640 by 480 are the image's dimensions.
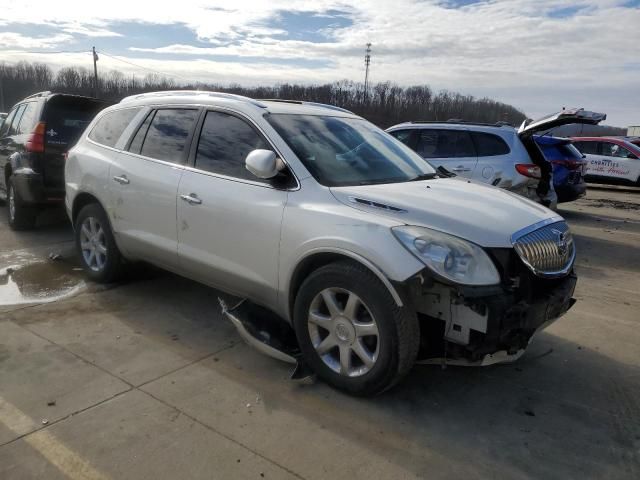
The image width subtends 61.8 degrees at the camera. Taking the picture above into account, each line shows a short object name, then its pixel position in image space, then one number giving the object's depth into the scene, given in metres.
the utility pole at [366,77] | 73.90
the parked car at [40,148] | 6.92
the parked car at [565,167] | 10.55
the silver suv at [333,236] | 2.96
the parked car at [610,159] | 17.02
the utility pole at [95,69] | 58.92
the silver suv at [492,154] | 8.13
